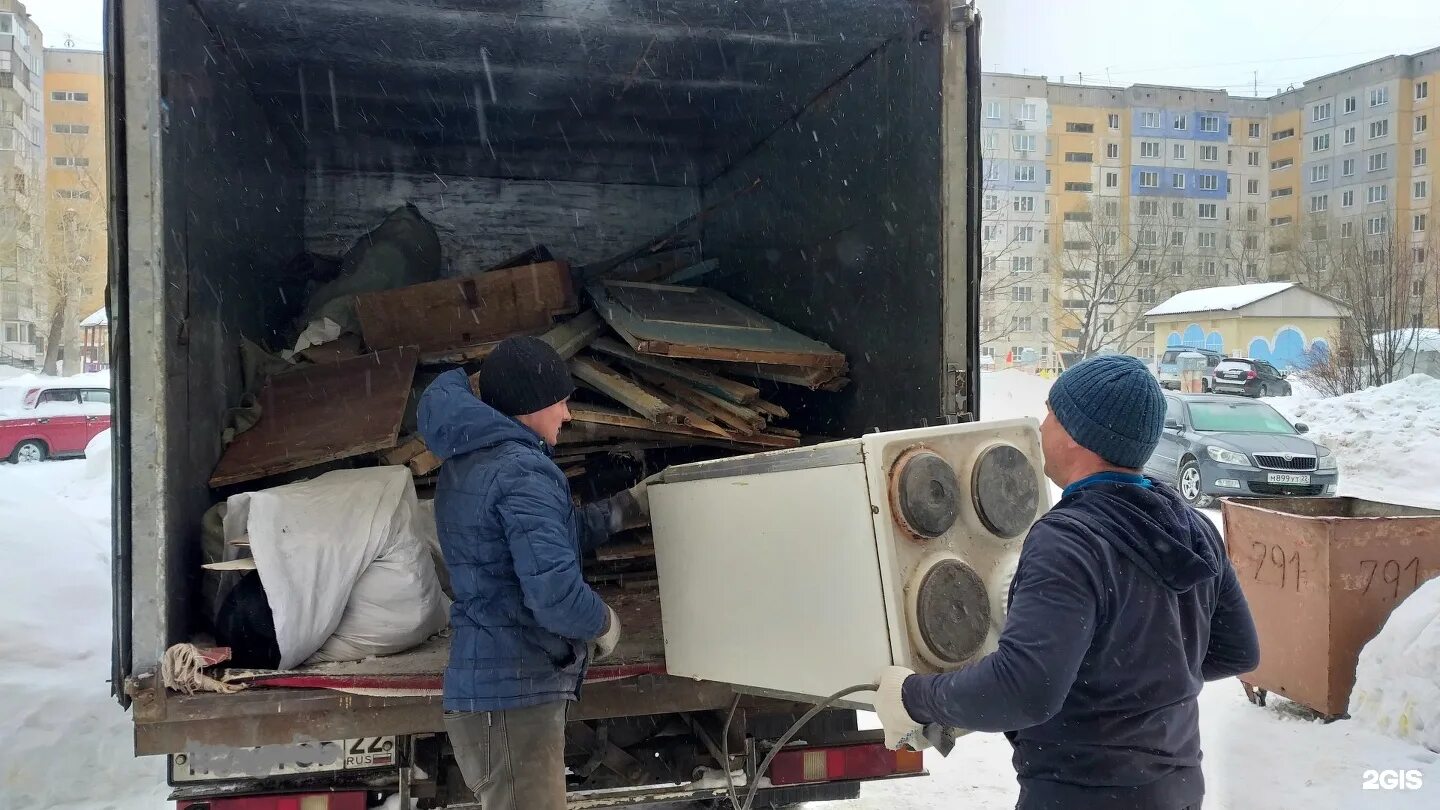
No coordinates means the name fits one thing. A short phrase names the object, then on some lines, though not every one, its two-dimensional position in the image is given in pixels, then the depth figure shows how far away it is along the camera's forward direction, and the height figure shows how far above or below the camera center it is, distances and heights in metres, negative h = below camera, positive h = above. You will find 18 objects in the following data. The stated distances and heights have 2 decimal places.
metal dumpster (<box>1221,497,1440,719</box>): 5.04 -1.07
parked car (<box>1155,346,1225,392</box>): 26.69 +0.66
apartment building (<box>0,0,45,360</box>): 28.39 +6.96
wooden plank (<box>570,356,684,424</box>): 3.91 +0.02
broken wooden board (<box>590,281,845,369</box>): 4.12 +0.30
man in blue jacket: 2.25 -0.50
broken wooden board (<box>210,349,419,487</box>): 3.42 -0.08
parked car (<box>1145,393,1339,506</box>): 11.12 -0.81
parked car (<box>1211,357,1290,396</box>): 25.16 +0.23
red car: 16.20 -0.41
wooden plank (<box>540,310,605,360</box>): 4.36 +0.29
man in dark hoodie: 1.57 -0.42
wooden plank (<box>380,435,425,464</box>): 3.73 -0.23
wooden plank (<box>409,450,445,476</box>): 3.72 -0.27
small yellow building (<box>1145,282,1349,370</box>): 31.09 +2.29
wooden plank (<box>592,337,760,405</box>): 4.25 +0.06
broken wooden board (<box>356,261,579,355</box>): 4.69 +0.43
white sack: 2.77 -0.53
